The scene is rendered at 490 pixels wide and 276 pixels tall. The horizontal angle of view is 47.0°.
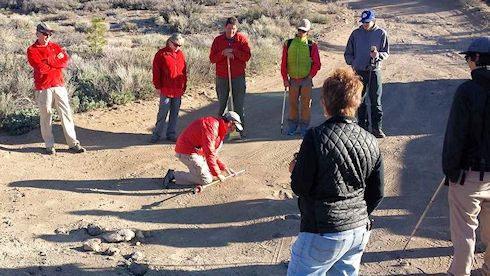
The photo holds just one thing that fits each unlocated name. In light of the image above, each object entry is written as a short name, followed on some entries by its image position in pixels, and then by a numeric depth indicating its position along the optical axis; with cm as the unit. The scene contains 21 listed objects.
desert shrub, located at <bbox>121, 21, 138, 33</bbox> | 2203
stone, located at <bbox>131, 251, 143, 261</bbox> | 553
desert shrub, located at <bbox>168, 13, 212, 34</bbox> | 2130
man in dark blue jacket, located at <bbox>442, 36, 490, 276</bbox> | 434
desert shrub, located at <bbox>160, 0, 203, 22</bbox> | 2369
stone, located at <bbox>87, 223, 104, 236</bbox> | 610
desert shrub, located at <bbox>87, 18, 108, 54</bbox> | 1549
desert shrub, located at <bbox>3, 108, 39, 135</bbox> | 931
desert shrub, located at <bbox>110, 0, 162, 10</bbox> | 2691
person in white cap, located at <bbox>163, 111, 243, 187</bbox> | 678
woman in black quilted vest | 343
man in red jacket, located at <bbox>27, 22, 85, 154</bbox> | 822
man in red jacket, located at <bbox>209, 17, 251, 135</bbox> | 885
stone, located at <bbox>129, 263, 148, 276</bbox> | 530
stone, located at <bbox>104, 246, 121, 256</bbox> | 561
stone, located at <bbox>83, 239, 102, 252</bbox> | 568
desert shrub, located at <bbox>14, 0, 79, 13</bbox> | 2712
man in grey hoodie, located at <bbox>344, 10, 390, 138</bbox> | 835
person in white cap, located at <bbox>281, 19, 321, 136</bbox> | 870
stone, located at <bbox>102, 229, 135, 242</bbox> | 588
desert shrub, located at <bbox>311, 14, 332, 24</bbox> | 2153
